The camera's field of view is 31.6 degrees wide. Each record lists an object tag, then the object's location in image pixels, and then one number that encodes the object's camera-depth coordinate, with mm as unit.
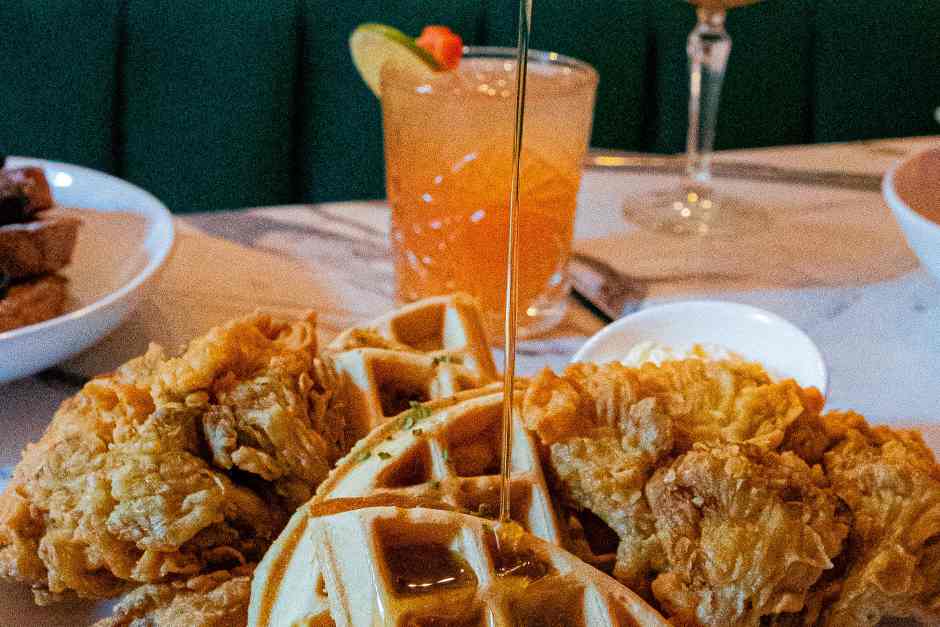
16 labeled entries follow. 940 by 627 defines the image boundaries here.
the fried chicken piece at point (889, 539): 432
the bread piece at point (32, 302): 590
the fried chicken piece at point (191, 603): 454
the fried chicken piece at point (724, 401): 490
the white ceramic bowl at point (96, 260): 573
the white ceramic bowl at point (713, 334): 596
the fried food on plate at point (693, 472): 421
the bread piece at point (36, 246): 610
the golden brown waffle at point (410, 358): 527
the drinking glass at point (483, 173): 621
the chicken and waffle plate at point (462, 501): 411
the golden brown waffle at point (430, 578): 386
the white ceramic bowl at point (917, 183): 671
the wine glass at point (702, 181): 735
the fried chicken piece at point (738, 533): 418
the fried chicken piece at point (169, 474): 469
